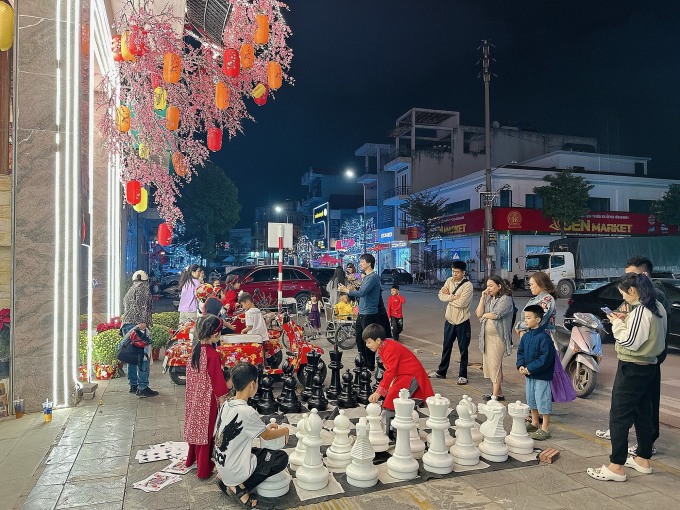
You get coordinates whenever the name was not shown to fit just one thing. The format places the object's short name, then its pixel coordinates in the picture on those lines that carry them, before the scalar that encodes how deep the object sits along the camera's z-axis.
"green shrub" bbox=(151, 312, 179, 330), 11.07
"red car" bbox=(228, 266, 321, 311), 16.77
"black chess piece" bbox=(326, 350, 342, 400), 6.19
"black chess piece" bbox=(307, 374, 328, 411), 5.95
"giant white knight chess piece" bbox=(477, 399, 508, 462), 4.34
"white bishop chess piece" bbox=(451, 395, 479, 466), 4.25
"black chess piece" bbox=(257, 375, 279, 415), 5.84
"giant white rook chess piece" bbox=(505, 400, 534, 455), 4.48
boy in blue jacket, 5.01
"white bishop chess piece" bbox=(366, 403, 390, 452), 4.33
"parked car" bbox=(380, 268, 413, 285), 37.66
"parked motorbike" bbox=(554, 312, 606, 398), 6.31
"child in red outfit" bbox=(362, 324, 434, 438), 4.63
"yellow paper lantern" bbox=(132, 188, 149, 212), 10.14
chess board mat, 3.68
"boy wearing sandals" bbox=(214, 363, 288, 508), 3.52
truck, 24.22
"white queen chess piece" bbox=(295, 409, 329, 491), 3.78
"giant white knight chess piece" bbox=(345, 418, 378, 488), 3.85
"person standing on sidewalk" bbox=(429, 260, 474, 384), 7.35
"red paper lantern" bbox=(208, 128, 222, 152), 8.85
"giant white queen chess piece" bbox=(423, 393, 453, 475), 4.09
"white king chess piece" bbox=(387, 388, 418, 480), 3.98
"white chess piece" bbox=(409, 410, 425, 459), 4.49
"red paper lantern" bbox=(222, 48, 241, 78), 7.42
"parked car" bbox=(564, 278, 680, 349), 10.19
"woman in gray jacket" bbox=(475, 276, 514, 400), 6.28
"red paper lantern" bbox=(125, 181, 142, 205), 9.14
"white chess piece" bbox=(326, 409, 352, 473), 4.13
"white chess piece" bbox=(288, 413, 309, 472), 4.20
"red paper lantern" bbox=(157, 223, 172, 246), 11.89
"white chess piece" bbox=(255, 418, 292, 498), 3.69
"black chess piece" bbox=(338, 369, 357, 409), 6.05
